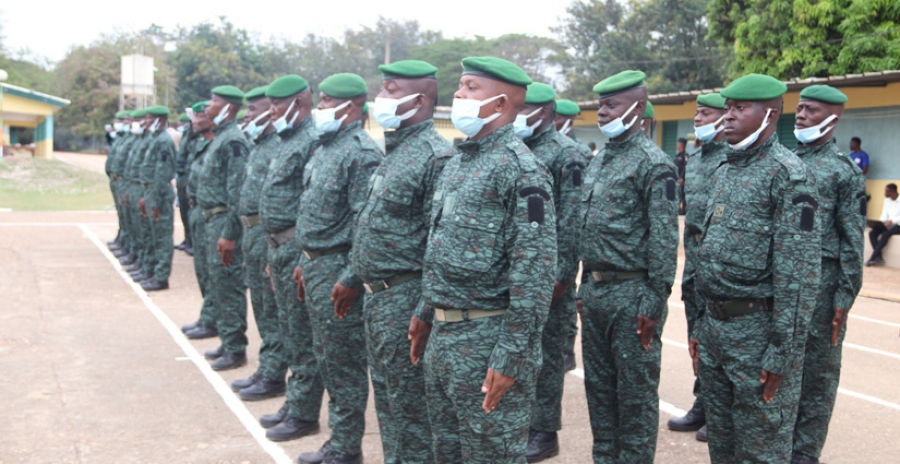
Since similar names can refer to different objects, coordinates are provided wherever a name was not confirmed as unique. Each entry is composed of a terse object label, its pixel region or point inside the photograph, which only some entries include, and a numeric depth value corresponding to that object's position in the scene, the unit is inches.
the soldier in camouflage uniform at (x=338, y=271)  174.7
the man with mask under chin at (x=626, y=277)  156.8
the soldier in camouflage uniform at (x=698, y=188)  204.5
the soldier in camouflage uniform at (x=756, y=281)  132.4
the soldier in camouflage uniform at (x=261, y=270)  225.8
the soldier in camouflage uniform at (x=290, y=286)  197.5
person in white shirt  488.4
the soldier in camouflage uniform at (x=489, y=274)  113.9
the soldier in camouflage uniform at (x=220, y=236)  261.4
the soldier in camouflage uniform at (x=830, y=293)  172.4
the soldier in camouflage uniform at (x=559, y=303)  182.9
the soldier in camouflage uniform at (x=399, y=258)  143.5
